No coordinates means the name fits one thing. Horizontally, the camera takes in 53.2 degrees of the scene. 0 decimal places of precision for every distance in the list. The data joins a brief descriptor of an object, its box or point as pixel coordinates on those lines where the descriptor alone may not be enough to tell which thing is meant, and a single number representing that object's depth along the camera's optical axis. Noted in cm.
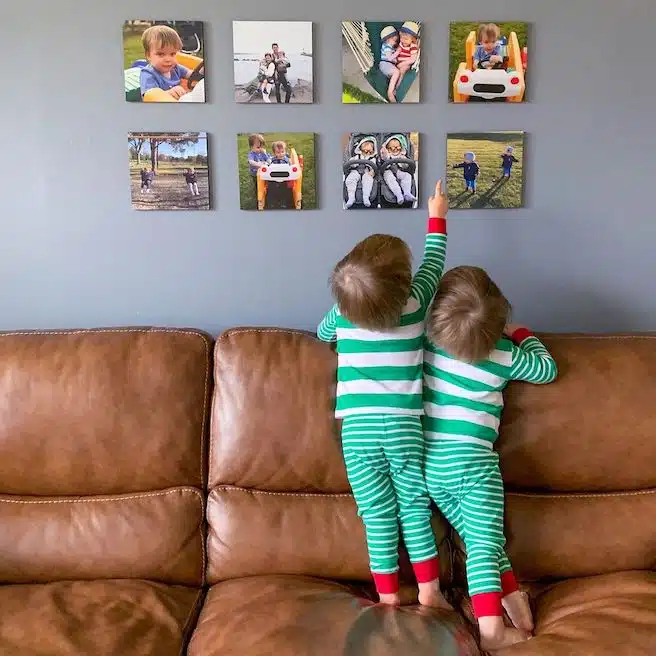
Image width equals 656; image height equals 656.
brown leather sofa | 160
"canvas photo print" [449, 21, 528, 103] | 185
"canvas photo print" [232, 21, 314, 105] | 181
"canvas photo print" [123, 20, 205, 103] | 180
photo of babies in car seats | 188
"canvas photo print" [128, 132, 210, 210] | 185
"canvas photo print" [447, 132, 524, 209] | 190
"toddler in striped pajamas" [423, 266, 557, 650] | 153
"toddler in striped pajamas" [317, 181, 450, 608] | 154
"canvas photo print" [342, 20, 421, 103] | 183
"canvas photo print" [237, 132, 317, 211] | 187
